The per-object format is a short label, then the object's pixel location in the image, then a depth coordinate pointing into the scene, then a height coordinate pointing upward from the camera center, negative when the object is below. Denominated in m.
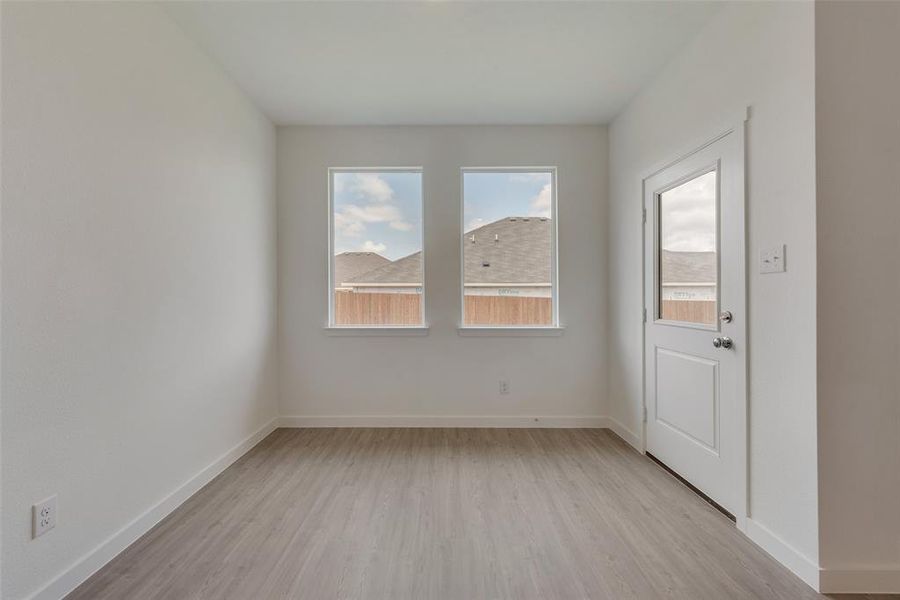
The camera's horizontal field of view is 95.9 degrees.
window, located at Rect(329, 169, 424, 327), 3.72 +0.51
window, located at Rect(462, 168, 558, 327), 3.71 +0.53
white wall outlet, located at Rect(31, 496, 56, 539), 1.50 -0.81
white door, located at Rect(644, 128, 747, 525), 2.08 -0.14
